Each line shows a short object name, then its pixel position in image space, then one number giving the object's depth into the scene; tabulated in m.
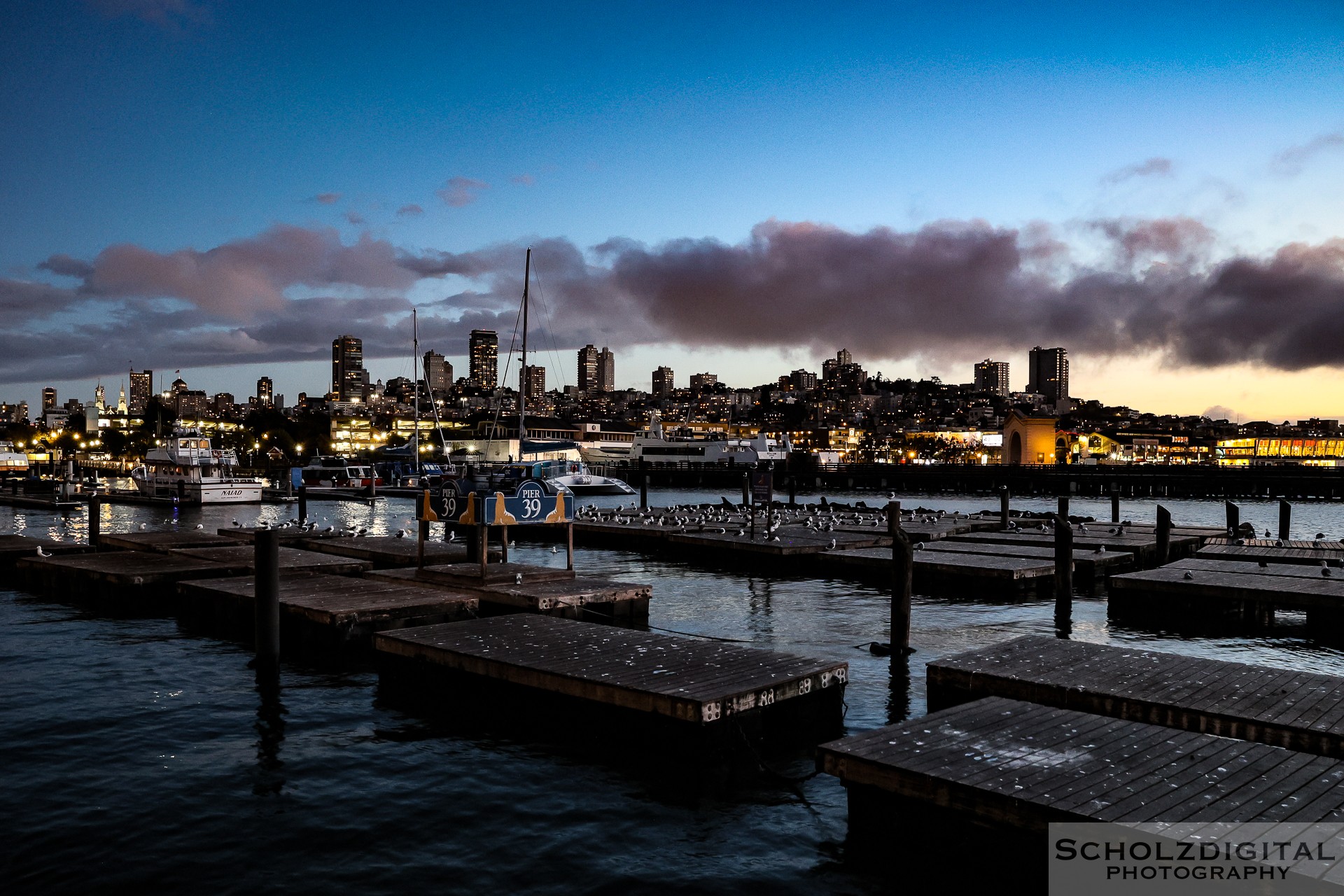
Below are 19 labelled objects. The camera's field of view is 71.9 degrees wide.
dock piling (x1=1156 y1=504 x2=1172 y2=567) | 25.71
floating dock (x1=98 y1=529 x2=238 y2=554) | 25.50
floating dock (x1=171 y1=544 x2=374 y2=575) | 21.64
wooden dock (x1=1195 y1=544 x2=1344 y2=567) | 23.69
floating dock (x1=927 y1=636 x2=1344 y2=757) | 8.86
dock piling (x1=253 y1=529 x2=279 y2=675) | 14.12
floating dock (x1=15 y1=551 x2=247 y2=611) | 20.36
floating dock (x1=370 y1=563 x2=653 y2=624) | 16.72
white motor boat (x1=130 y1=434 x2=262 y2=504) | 60.84
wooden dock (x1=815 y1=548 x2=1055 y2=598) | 23.03
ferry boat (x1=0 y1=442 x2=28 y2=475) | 85.25
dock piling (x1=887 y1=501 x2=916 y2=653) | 15.14
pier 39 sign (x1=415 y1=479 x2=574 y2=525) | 18.39
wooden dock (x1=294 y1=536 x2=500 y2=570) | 23.14
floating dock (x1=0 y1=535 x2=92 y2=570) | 24.77
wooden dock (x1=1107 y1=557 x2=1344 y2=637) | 18.14
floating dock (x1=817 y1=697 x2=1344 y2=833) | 6.76
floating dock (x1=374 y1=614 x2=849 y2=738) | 10.13
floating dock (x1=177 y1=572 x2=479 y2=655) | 15.50
